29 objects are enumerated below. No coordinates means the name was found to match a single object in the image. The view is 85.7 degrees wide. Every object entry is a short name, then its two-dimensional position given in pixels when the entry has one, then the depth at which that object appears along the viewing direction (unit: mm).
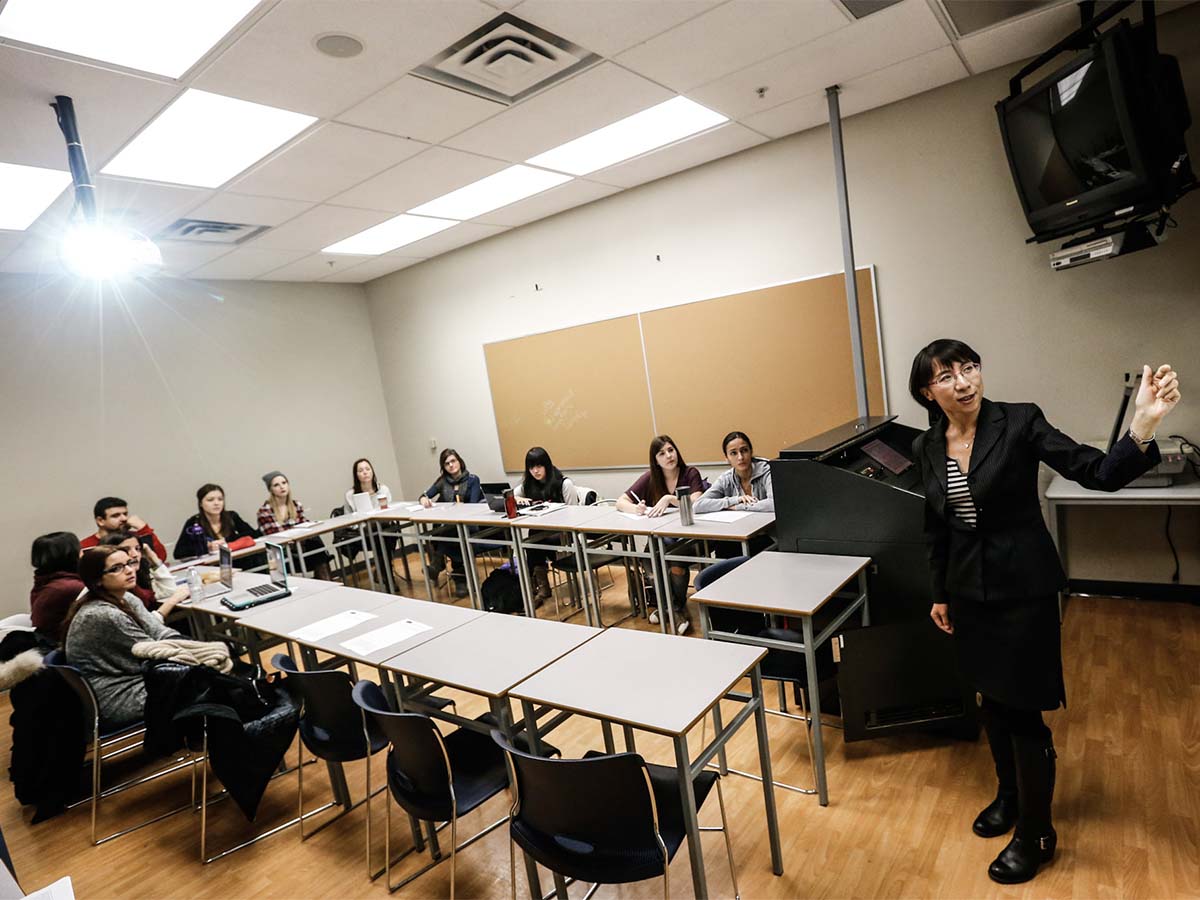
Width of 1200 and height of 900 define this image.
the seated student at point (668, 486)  4254
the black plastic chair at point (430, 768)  1877
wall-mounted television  2529
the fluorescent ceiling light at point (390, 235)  5029
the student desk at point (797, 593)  2293
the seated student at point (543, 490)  4906
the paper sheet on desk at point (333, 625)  2760
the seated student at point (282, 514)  5613
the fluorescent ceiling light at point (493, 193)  4387
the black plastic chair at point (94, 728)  2711
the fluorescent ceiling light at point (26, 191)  3221
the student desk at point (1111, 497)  2963
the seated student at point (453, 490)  5582
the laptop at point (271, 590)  3393
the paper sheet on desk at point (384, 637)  2513
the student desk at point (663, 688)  1683
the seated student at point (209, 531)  5156
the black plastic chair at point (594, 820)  1544
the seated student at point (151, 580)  3592
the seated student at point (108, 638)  2789
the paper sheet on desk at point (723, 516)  3598
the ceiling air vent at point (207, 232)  4289
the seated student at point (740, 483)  3811
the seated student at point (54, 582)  3131
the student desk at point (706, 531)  3305
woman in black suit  1775
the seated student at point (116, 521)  4523
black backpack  4715
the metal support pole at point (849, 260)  3643
